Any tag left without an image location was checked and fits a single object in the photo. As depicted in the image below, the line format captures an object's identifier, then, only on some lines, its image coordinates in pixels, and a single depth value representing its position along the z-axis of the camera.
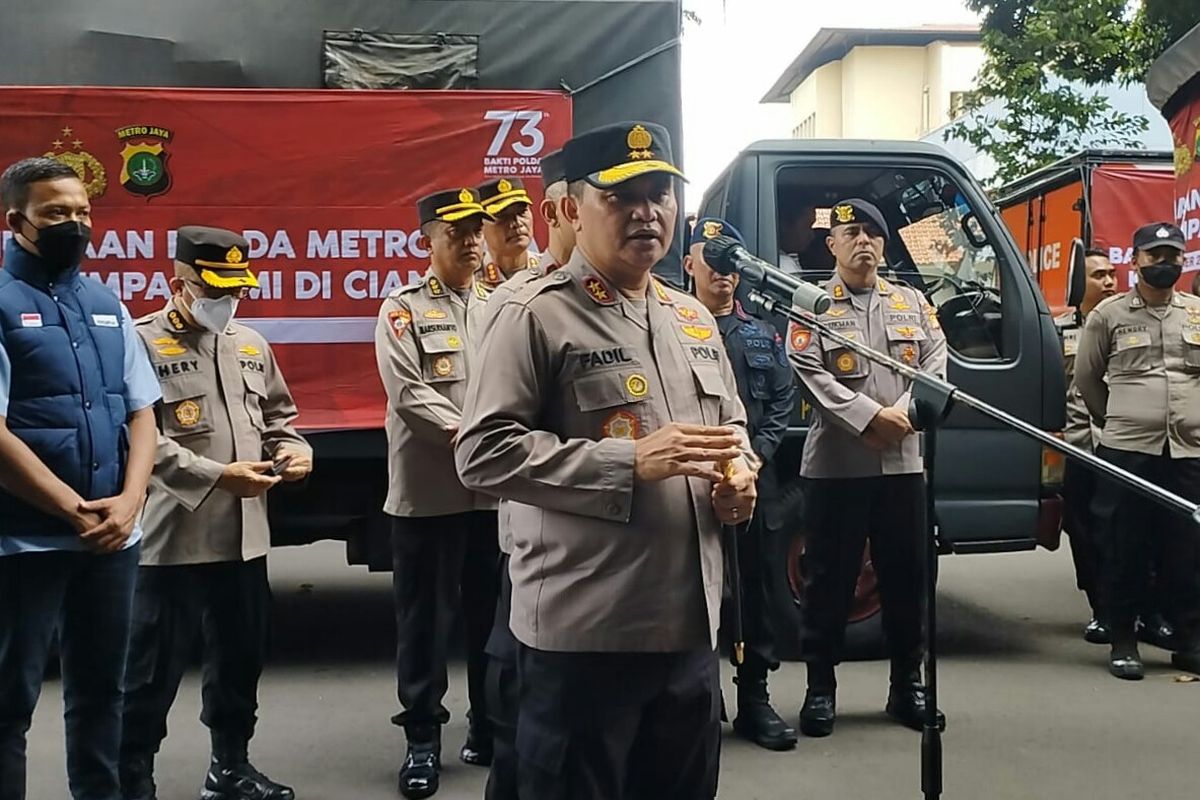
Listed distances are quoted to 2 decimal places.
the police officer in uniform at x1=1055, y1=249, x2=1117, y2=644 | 5.61
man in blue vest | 2.82
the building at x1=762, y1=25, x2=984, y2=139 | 36.75
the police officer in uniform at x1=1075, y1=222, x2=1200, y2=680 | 5.00
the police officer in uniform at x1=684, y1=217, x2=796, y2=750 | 4.22
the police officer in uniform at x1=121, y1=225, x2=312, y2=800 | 3.41
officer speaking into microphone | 2.16
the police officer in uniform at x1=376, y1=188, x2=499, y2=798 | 3.75
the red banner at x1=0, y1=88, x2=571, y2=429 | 4.40
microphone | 2.82
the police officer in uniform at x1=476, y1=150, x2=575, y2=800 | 2.54
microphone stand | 2.71
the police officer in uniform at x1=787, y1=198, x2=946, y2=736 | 4.21
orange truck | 8.52
